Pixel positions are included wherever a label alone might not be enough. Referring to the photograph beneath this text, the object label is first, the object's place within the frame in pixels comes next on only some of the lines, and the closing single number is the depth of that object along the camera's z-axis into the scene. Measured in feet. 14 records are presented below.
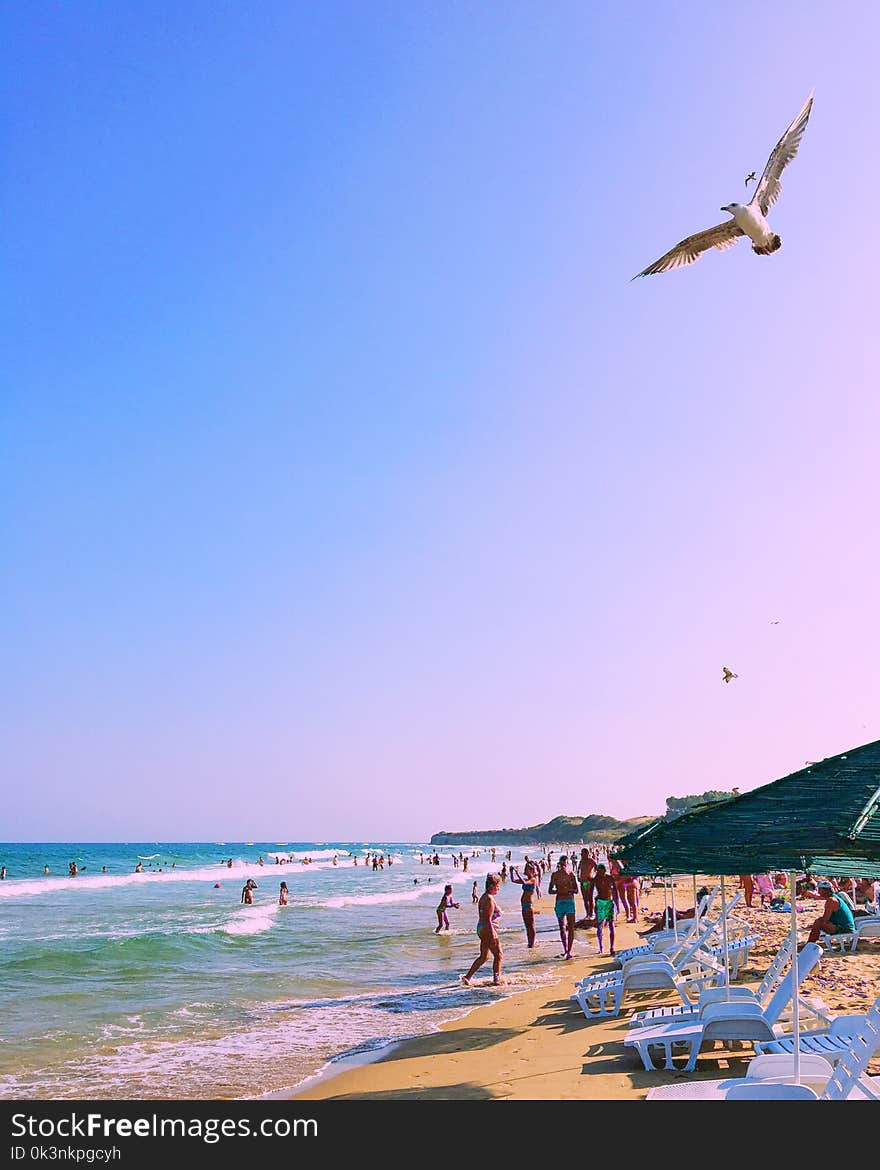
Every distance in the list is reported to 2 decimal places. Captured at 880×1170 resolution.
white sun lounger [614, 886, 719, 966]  43.27
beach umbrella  16.93
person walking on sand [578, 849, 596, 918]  62.59
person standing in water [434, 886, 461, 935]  71.82
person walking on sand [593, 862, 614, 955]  57.16
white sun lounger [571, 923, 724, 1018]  34.19
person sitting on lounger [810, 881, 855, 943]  51.42
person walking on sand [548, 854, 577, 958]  53.52
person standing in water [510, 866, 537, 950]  59.11
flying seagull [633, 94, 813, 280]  27.86
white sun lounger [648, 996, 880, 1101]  19.04
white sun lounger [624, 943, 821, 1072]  25.49
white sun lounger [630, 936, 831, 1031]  27.95
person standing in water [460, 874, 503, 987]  45.91
